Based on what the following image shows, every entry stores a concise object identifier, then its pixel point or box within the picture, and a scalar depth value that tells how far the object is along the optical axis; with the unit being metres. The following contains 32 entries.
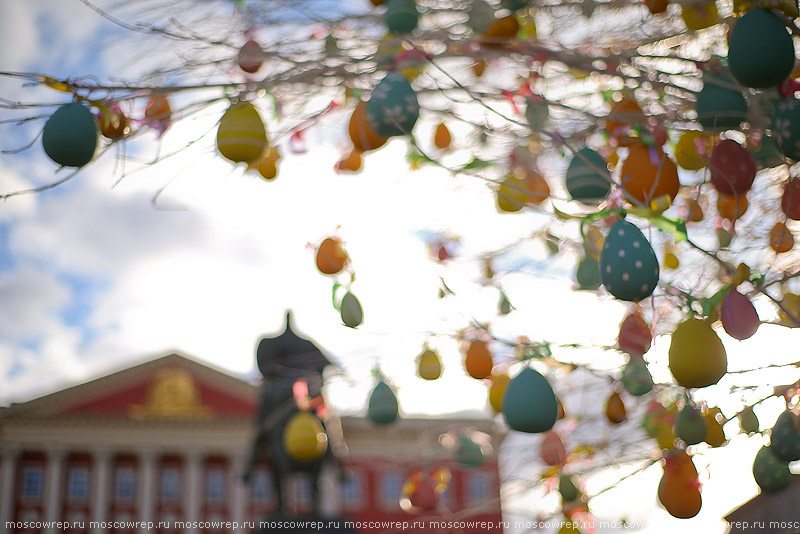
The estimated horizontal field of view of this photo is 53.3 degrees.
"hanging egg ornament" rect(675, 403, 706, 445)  3.22
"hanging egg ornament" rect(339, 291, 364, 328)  4.06
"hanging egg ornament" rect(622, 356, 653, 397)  3.49
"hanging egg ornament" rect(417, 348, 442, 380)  4.41
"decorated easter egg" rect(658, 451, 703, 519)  3.36
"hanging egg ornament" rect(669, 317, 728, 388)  2.52
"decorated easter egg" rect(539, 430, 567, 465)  4.39
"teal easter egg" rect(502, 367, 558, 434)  2.93
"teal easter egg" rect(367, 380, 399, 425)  4.57
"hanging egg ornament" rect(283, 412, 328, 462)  5.17
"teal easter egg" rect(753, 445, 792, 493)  3.30
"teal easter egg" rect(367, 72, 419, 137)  2.96
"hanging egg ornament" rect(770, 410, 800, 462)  2.95
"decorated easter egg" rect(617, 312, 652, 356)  3.50
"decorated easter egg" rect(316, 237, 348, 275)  4.22
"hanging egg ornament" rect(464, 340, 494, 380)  4.20
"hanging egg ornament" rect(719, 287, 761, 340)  2.75
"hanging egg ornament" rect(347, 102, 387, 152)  3.31
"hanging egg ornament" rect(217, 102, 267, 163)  2.97
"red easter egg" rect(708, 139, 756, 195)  2.81
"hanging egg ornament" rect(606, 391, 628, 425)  3.82
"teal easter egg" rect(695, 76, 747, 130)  2.67
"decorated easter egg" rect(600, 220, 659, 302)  2.49
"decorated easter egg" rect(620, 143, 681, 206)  2.96
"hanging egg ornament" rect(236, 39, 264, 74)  2.97
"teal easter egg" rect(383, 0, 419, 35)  3.23
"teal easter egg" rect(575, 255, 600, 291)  3.75
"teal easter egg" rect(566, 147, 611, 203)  3.27
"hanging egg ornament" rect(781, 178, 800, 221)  2.88
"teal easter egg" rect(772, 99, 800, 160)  2.37
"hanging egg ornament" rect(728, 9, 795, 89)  2.32
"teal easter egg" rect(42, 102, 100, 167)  2.78
